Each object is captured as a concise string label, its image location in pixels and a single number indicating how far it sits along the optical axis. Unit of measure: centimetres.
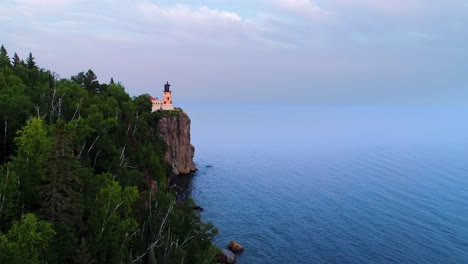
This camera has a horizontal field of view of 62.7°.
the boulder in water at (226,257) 5725
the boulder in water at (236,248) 6256
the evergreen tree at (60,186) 3142
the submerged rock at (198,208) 8175
